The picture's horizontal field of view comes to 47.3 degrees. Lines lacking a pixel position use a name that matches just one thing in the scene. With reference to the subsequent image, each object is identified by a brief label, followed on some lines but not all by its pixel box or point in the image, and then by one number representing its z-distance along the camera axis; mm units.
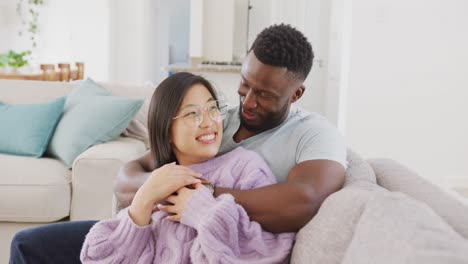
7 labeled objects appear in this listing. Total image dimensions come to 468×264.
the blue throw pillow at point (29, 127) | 2604
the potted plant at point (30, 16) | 6902
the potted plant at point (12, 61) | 4359
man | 1213
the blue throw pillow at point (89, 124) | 2516
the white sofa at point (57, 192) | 2285
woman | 1029
